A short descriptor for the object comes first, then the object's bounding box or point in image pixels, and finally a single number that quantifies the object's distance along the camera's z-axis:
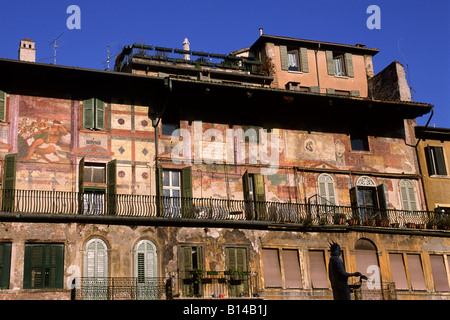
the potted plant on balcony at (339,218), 25.00
